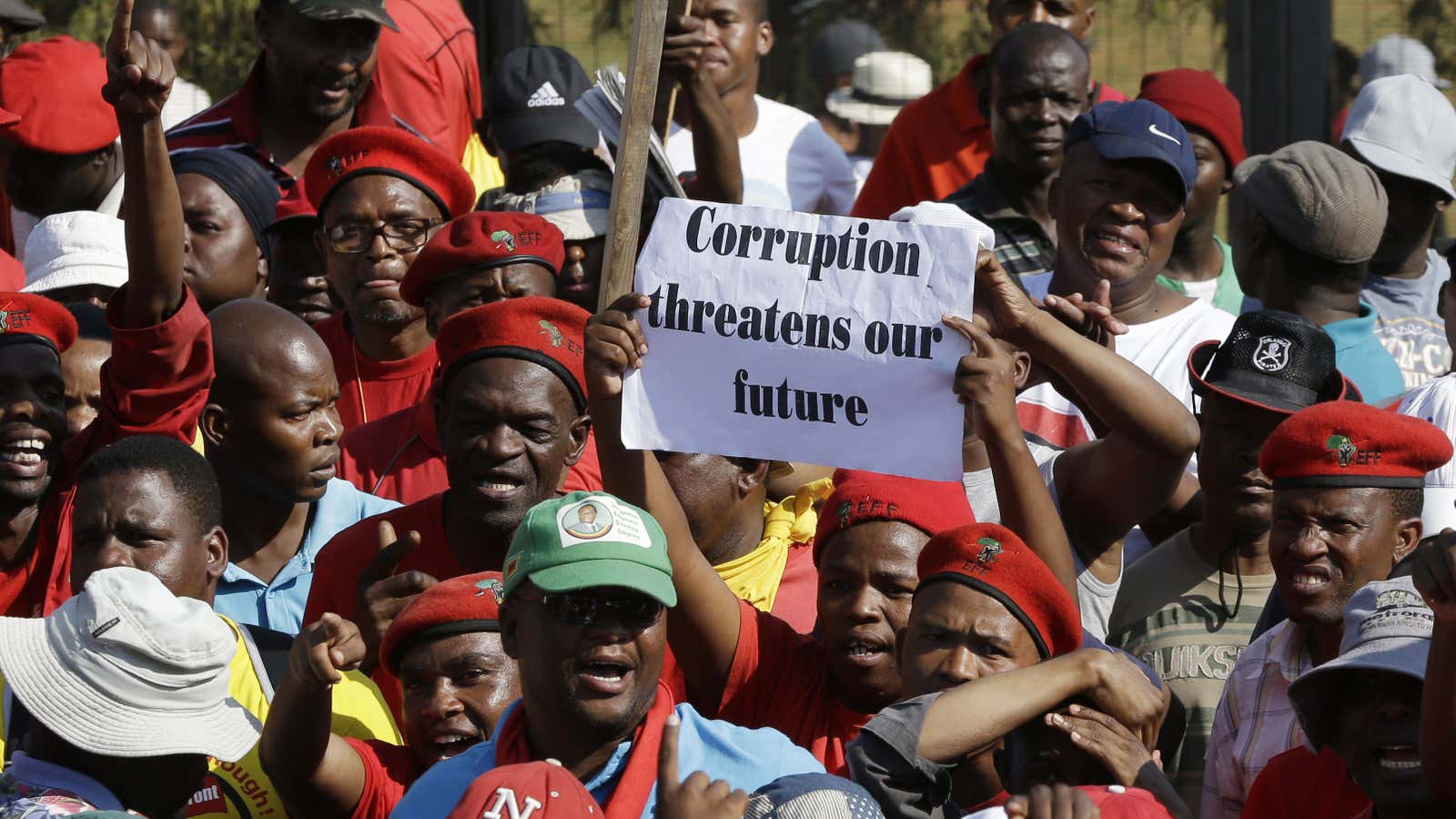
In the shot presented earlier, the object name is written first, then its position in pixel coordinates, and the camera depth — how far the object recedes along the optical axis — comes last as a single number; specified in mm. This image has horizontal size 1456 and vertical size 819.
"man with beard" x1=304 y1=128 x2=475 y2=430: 13961
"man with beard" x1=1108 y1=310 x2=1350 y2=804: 11219
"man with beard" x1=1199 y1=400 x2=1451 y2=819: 10320
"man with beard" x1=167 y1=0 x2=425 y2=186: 15805
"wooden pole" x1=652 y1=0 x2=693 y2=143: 14133
